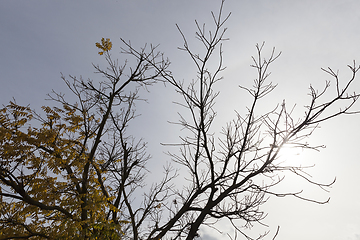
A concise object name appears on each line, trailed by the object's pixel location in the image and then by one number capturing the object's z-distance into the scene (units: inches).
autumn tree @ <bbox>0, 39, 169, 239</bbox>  222.4
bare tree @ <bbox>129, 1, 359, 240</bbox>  158.4
